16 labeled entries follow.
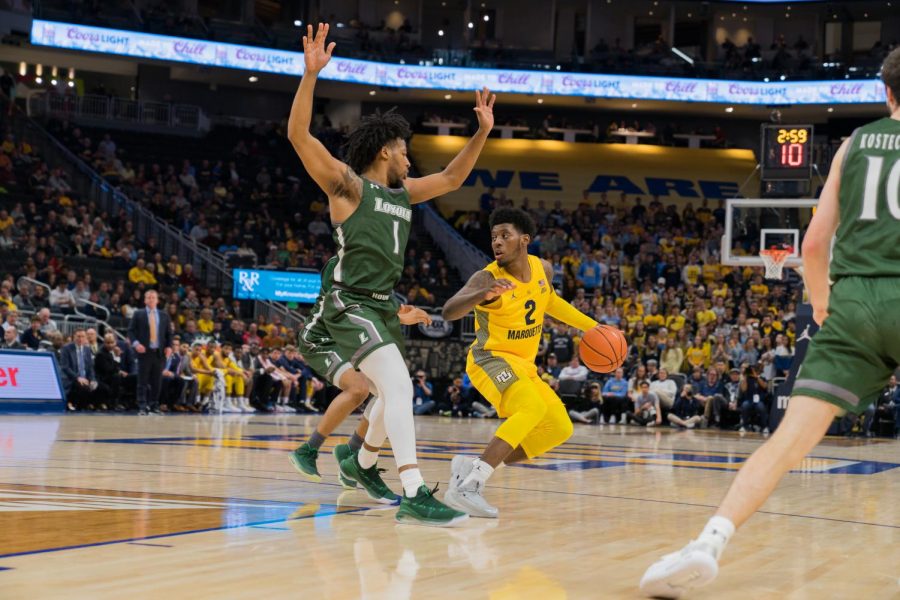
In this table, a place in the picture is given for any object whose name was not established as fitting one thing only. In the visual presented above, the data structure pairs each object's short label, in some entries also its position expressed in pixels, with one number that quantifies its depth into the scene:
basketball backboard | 20.59
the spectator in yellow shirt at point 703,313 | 25.31
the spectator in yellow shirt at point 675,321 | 24.97
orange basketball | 7.89
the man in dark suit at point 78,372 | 18.33
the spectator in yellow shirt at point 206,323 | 23.30
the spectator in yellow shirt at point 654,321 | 25.31
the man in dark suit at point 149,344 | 17.91
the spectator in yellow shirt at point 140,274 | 24.50
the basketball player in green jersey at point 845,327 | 3.87
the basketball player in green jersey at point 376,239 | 5.71
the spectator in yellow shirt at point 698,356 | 22.62
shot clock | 19.95
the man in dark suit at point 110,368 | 19.20
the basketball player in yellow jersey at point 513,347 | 6.65
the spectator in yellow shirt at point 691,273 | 29.67
